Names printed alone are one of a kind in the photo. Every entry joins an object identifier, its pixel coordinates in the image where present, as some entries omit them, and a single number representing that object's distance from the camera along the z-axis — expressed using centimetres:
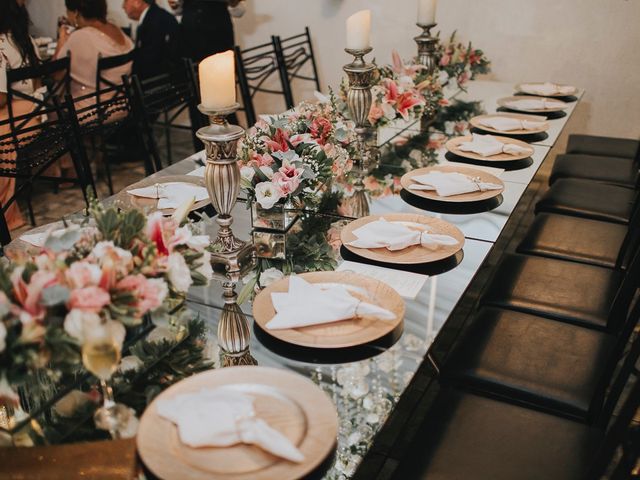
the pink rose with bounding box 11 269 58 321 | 93
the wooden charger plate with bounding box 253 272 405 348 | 115
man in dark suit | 414
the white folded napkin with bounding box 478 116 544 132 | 247
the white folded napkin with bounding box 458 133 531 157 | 221
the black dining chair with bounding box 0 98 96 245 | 197
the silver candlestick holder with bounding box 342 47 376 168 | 205
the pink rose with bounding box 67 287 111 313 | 93
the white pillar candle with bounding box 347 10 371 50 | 200
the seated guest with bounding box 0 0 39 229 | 345
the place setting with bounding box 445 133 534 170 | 217
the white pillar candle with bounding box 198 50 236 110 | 134
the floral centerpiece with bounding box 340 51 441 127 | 225
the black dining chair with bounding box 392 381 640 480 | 120
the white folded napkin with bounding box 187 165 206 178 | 206
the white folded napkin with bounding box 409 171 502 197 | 185
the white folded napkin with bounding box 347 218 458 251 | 150
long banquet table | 100
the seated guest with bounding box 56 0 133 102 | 388
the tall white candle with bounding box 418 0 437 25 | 285
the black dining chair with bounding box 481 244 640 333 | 171
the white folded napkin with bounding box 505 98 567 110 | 286
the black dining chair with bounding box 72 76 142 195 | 218
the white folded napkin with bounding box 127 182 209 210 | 177
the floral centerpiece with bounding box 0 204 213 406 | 92
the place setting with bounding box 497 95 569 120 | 284
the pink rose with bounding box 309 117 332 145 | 172
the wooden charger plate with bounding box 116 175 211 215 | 175
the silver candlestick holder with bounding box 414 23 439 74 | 285
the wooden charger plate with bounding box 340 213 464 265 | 146
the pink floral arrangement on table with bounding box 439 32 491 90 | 310
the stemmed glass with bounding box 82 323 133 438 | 93
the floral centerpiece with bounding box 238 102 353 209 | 155
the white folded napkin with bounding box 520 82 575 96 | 313
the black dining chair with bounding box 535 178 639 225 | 246
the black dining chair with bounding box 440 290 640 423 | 143
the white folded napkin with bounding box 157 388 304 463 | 87
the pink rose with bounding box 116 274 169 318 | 99
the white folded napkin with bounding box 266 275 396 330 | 118
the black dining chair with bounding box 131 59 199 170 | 239
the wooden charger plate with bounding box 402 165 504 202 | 182
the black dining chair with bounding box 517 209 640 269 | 205
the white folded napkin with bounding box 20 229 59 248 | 150
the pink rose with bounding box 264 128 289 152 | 162
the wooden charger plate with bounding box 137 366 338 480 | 85
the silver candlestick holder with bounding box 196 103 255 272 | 137
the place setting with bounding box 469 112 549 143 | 246
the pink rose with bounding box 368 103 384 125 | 224
